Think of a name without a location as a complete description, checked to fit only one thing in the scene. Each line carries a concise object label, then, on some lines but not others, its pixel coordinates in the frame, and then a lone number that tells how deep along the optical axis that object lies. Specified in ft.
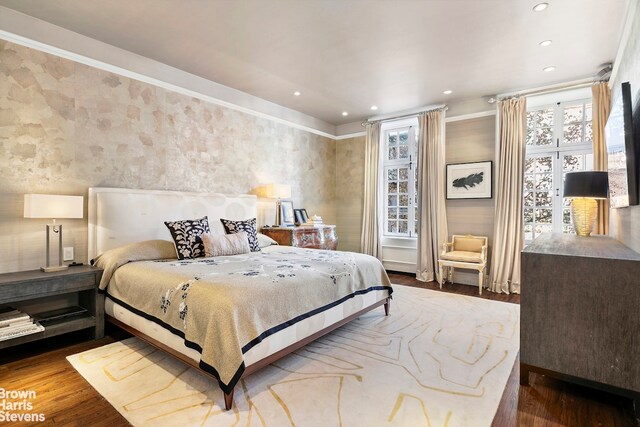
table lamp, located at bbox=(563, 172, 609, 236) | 11.09
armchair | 15.06
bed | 6.39
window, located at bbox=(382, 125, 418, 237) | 19.20
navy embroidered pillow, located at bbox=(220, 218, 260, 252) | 12.94
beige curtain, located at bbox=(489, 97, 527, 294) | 14.88
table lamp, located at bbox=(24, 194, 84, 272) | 8.84
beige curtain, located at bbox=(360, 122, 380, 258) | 19.66
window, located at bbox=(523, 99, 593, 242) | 14.55
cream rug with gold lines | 5.97
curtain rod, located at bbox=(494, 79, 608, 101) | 13.50
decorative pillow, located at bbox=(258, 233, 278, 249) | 13.93
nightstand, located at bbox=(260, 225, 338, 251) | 15.79
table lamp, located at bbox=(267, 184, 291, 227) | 15.94
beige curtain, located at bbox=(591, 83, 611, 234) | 12.70
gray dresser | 5.92
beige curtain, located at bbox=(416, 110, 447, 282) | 17.17
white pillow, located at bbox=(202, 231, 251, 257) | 11.07
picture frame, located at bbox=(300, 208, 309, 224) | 18.61
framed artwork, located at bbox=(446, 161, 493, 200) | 16.19
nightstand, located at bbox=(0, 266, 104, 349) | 8.06
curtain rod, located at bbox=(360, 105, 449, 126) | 17.10
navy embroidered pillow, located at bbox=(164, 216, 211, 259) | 10.75
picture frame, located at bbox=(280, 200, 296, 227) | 17.29
